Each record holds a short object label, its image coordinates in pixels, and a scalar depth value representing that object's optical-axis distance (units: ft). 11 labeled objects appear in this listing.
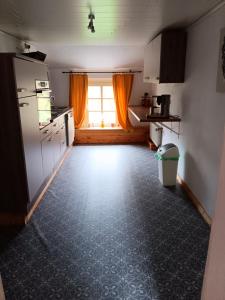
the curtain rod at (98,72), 18.31
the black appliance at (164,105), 11.13
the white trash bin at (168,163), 10.57
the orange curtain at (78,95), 18.33
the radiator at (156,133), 15.49
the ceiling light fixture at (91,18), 7.62
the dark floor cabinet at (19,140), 7.07
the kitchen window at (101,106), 19.51
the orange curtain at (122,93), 18.42
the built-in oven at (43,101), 9.43
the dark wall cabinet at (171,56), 10.05
